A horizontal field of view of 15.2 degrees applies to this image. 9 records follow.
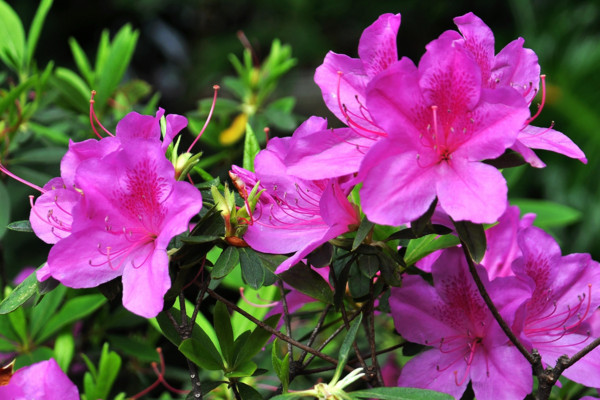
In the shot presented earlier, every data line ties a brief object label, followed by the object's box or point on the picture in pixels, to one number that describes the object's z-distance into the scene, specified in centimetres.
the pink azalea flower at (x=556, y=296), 90
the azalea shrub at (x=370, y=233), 84
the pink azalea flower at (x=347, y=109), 86
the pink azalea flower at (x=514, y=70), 86
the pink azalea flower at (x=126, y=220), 85
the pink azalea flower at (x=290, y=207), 88
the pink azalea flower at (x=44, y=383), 88
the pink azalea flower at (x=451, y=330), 89
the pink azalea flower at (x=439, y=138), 83
